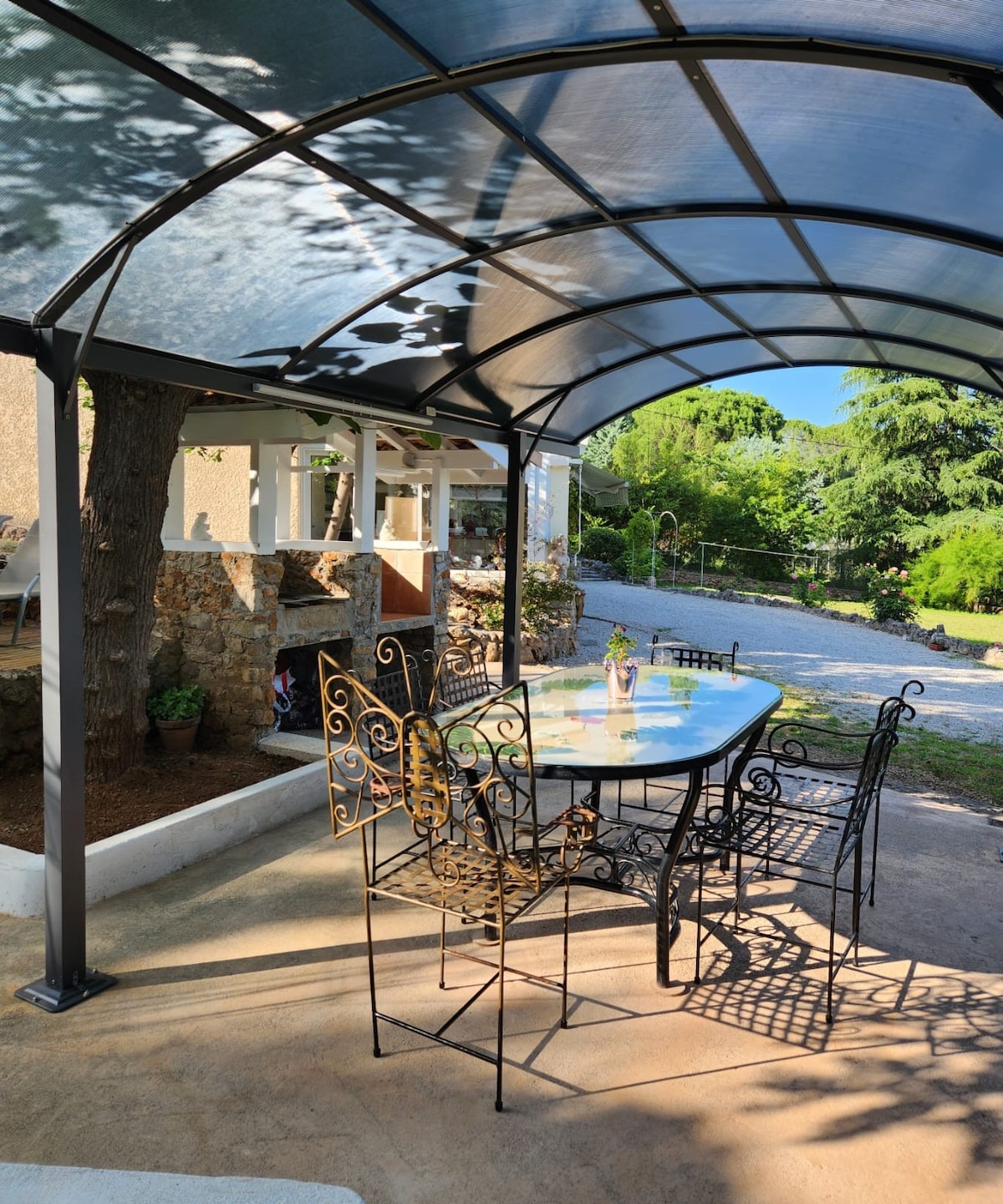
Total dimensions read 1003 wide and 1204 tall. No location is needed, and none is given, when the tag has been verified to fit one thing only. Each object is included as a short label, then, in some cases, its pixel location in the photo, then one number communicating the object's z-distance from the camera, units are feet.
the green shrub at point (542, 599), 37.88
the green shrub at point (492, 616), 39.55
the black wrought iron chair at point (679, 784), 18.04
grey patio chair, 25.21
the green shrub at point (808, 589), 62.75
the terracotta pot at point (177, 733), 19.83
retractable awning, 56.08
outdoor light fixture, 14.43
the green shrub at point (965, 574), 61.11
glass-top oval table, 10.75
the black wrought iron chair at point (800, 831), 11.64
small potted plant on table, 14.47
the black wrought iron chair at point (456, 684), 15.06
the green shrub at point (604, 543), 78.84
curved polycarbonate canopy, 7.36
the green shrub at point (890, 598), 52.95
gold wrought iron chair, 8.99
